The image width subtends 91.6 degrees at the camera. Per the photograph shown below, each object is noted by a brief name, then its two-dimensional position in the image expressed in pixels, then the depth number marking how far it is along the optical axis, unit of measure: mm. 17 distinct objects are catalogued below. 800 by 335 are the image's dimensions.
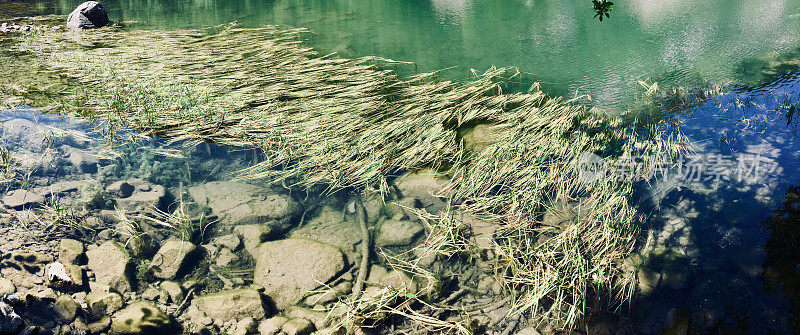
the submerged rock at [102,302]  2023
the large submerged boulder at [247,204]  2787
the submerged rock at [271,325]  2016
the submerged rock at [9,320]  1738
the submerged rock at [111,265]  2225
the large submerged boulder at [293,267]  2303
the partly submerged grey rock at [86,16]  7113
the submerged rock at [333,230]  2668
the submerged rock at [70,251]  2299
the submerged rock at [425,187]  2924
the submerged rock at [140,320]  1944
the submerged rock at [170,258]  2352
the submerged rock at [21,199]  2688
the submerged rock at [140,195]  2818
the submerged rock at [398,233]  2656
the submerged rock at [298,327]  2000
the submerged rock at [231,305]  2109
